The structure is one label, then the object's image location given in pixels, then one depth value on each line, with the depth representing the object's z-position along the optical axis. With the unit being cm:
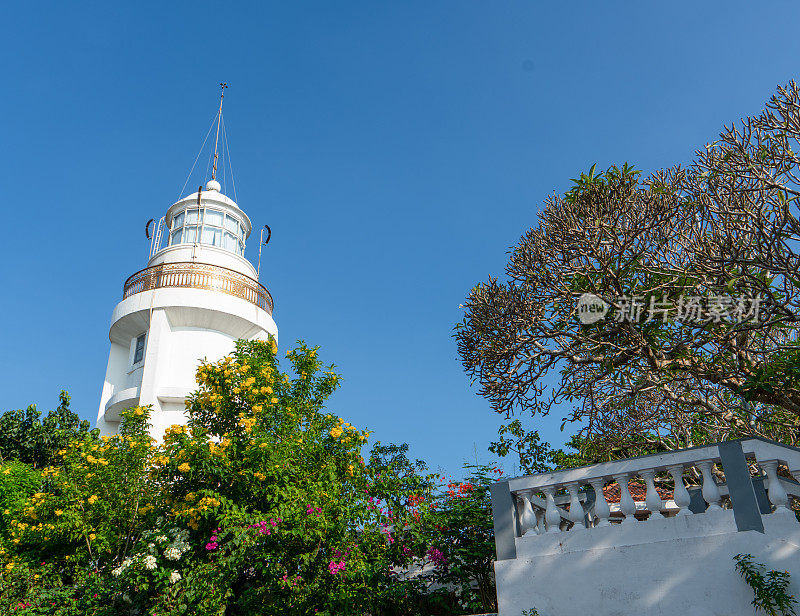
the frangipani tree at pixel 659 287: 836
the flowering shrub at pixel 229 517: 928
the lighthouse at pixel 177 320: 2102
